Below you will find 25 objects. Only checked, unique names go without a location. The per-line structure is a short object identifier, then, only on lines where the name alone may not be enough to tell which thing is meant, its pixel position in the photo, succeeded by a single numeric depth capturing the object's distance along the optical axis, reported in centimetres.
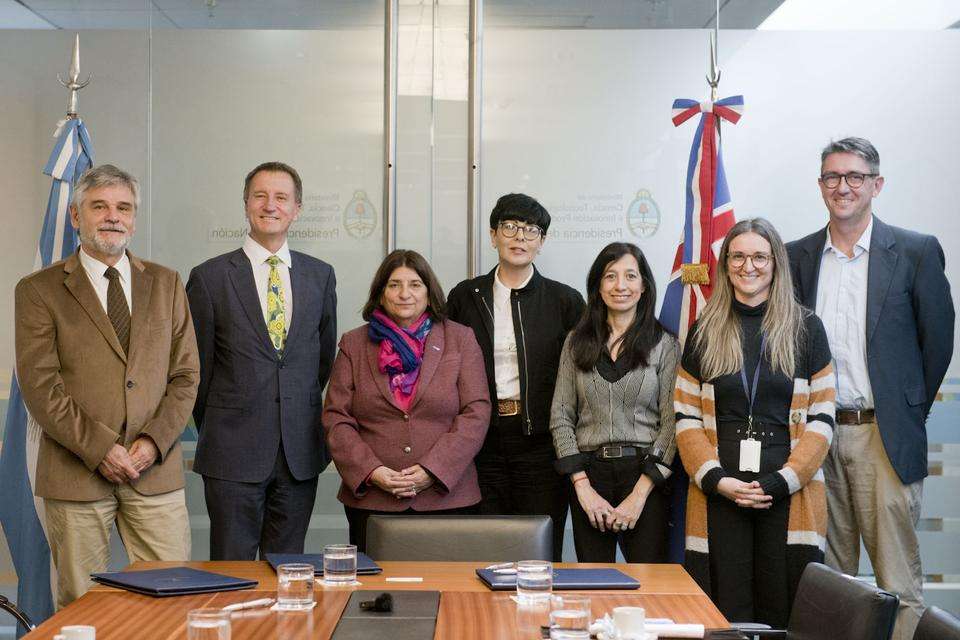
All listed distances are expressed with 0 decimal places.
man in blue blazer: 431
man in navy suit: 437
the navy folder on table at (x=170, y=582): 266
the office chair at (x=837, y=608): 239
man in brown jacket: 393
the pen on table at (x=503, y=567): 286
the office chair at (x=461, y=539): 330
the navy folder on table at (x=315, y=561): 293
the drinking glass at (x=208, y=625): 206
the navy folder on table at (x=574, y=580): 275
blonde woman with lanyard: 389
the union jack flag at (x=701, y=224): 488
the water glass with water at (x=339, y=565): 278
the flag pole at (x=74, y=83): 512
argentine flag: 482
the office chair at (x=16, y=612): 296
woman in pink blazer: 411
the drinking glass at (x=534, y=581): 259
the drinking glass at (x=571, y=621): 220
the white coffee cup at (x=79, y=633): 204
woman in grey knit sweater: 416
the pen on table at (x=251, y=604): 252
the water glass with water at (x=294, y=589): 255
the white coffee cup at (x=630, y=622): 225
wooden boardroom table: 236
